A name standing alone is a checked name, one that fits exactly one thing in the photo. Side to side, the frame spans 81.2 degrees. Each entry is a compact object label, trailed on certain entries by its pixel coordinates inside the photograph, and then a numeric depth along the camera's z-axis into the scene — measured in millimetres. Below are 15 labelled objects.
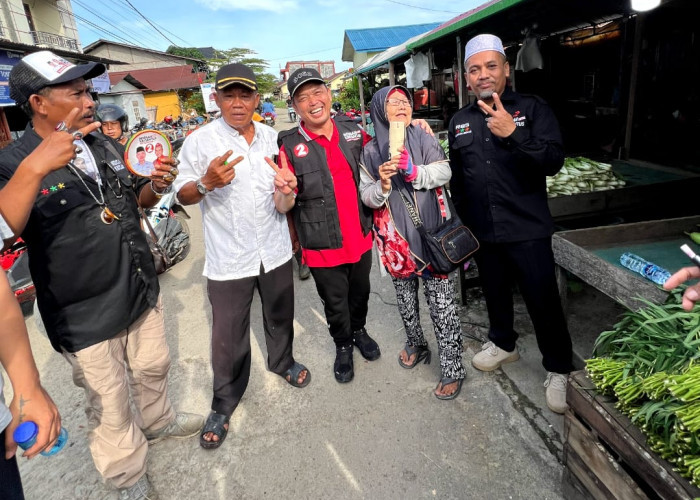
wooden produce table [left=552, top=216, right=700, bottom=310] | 2244
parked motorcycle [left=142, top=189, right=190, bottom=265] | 5531
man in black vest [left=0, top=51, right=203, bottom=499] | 1882
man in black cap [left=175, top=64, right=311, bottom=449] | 2471
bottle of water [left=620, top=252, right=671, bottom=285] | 1996
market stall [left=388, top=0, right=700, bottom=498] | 1479
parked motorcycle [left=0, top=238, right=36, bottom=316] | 4635
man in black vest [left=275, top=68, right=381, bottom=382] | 2598
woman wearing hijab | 2529
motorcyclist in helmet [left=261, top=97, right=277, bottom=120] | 24044
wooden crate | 1366
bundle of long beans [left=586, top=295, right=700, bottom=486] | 1285
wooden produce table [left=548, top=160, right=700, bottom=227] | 3670
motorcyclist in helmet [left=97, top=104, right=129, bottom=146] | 4344
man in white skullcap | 2346
